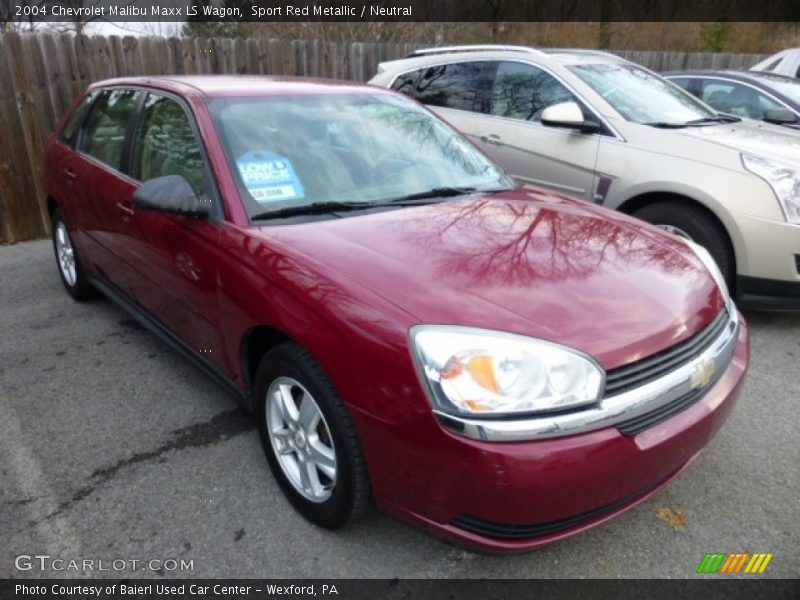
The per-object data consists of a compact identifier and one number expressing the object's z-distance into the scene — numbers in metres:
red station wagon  1.72
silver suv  3.72
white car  9.12
